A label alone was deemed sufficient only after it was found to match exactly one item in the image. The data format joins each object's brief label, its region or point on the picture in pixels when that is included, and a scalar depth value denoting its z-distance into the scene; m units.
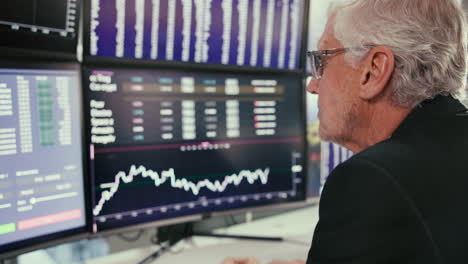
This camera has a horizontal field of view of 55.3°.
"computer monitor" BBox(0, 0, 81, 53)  1.01
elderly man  0.67
